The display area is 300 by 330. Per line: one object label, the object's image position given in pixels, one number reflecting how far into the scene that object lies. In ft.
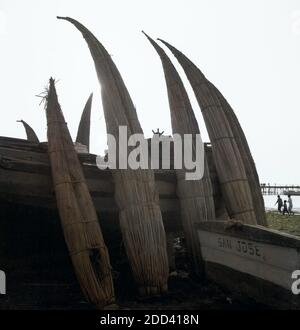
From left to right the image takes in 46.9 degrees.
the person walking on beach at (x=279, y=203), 104.86
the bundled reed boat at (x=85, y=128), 49.11
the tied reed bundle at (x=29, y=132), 53.06
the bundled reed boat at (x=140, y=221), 23.89
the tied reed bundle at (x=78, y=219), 21.73
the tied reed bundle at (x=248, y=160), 32.89
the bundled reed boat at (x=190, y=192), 28.96
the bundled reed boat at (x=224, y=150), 30.01
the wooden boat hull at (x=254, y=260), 17.90
